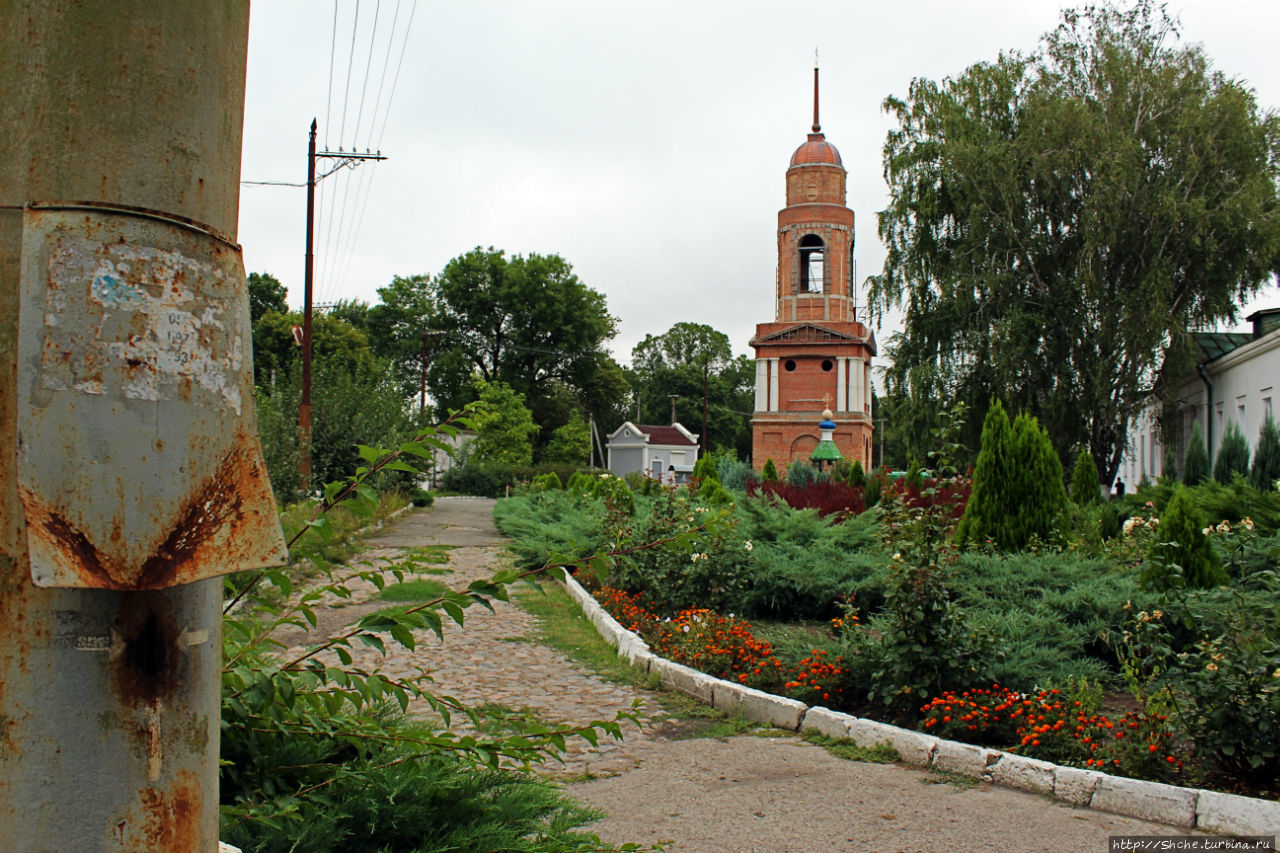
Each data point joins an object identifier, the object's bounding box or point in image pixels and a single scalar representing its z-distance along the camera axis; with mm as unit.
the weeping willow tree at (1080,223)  21969
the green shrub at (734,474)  27827
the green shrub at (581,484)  20600
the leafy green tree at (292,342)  52375
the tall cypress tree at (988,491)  11141
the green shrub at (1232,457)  18155
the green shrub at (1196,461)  19391
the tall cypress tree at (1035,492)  11070
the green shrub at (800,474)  27797
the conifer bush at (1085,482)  15734
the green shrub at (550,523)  13047
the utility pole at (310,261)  20172
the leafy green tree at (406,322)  55719
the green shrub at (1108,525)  12000
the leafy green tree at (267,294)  58719
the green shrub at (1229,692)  4281
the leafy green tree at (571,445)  54281
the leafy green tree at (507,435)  46500
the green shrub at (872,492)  19062
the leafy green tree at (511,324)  56094
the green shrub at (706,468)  23442
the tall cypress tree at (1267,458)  16453
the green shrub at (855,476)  24498
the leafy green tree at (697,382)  82062
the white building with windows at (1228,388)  19531
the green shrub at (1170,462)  24781
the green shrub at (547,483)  27956
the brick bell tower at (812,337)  42656
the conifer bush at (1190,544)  7578
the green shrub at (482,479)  43188
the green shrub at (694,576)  8914
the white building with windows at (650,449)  63219
